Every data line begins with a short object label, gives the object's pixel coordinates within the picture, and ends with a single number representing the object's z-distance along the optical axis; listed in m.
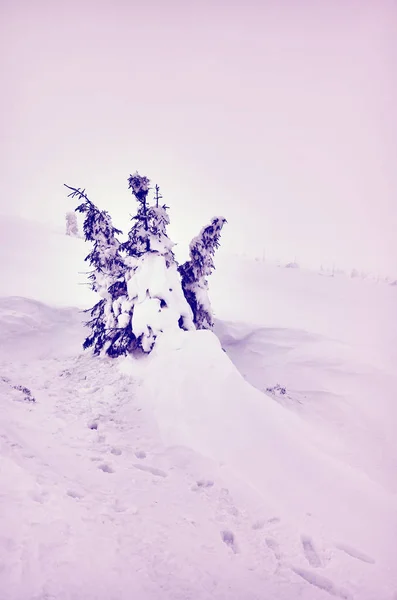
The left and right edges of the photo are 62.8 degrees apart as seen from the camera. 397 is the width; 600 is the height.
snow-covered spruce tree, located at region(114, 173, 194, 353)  9.74
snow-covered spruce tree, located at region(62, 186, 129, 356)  11.09
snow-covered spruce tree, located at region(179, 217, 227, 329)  11.91
